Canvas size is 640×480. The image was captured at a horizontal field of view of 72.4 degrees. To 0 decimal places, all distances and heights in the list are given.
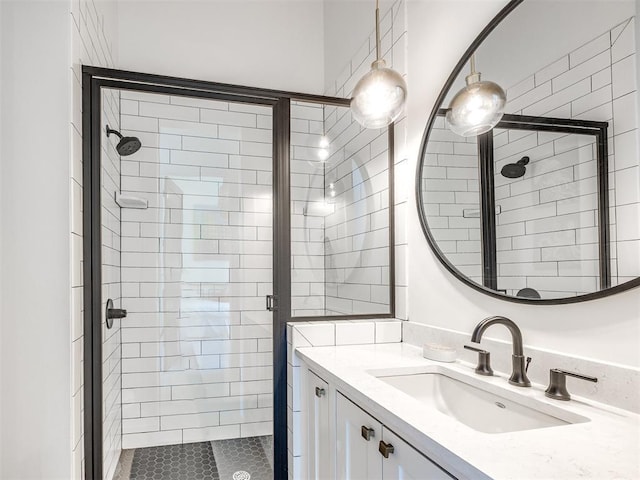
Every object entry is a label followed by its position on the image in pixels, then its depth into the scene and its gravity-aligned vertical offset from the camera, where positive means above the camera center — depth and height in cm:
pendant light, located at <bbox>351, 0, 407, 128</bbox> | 146 +52
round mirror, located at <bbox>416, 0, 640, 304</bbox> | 101 +26
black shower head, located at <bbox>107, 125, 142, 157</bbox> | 186 +45
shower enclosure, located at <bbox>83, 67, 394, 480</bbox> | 187 -7
